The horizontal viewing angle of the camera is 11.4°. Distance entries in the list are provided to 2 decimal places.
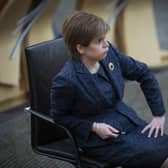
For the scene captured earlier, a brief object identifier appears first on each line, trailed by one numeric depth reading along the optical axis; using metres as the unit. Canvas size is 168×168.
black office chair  4.32
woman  4.09
